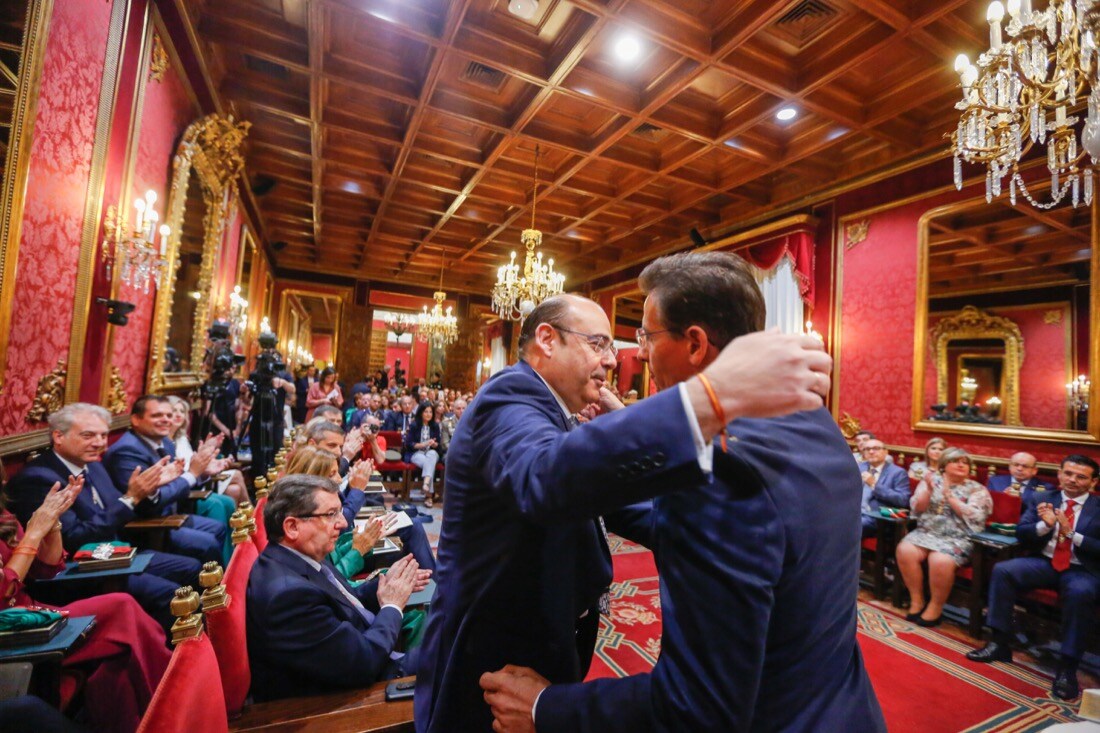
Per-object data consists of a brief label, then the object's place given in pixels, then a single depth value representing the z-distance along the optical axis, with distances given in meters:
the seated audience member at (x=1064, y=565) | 2.82
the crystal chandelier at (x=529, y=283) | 6.42
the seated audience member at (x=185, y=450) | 3.50
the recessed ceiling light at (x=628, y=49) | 3.86
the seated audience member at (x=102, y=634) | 1.68
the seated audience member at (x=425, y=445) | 6.69
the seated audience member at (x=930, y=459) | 4.29
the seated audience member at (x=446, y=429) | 6.98
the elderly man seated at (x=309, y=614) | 1.44
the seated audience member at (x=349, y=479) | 2.62
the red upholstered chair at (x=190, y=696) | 0.88
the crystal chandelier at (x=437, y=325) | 10.64
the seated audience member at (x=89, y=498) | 2.16
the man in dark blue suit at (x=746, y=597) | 0.63
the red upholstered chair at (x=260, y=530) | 2.07
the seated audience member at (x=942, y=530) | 3.53
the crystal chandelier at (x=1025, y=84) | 1.98
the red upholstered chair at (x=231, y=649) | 1.21
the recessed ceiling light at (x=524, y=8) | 3.59
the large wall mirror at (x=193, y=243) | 4.04
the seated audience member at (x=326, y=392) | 7.77
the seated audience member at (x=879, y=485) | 4.02
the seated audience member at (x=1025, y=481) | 3.53
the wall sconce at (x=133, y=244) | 2.96
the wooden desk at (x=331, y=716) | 1.20
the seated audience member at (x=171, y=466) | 2.94
